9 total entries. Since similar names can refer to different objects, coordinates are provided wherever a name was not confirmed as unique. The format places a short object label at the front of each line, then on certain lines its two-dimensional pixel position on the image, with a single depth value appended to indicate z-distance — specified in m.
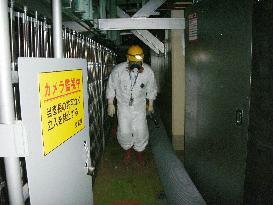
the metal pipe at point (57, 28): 1.67
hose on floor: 3.60
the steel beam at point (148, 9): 4.20
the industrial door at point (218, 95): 2.41
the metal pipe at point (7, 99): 1.19
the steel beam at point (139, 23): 3.75
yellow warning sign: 1.48
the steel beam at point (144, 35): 5.61
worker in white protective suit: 4.94
